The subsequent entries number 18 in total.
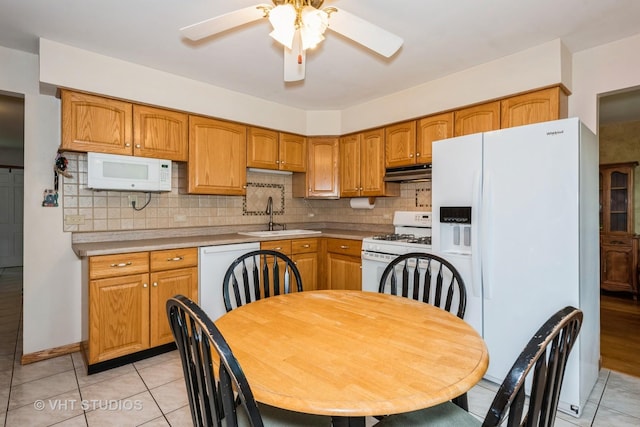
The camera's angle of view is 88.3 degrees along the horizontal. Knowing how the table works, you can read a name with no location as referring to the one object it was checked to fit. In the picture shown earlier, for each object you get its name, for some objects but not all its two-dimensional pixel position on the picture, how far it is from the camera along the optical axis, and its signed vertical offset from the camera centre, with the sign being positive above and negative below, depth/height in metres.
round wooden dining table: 0.83 -0.45
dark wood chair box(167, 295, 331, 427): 0.77 -0.40
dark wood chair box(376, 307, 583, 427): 0.73 -0.39
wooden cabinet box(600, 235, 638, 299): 4.42 -0.69
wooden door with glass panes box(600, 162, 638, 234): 4.53 +0.22
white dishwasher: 2.86 -0.53
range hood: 3.15 +0.40
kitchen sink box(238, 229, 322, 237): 3.49 -0.22
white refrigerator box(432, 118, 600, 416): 1.90 -0.13
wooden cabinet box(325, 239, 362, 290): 3.42 -0.55
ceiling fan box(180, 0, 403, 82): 1.50 +0.92
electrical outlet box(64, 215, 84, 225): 2.72 -0.05
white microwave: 2.58 +0.33
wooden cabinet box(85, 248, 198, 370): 2.36 -0.64
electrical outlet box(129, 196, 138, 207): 3.03 +0.12
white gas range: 2.86 -0.26
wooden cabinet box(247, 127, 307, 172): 3.58 +0.72
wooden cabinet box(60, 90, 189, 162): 2.48 +0.70
